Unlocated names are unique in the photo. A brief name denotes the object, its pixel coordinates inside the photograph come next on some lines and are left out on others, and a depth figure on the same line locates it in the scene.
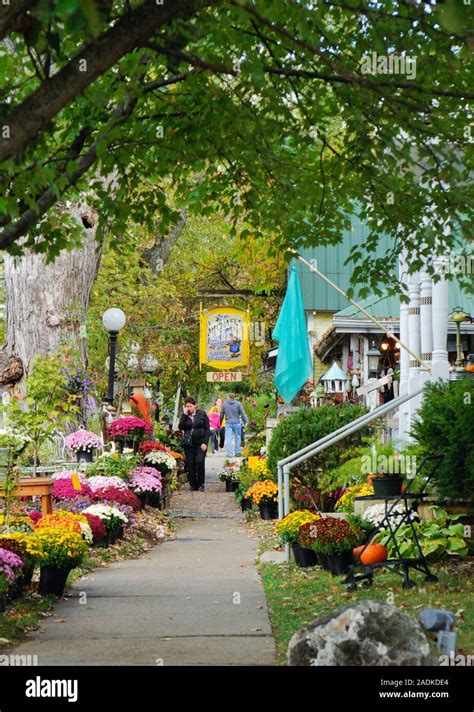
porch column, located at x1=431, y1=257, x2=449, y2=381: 12.26
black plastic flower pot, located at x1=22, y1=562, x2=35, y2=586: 8.84
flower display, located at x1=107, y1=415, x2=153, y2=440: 17.70
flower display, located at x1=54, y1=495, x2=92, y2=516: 12.85
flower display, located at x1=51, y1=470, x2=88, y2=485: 13.92
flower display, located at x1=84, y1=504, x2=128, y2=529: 12.45
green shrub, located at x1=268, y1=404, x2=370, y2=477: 14.18
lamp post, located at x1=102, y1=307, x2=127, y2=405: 17.22
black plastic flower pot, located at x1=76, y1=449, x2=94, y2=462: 15.62
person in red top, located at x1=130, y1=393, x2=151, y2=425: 20.37
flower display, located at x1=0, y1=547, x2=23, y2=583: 7.95
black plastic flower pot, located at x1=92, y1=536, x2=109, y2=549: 12.17
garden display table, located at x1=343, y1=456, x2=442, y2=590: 8.74
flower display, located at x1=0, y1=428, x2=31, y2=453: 10.67
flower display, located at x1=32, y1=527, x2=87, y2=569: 8.97
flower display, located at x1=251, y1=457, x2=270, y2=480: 17.08
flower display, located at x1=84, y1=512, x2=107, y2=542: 11.70
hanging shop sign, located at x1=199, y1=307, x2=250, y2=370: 22.89
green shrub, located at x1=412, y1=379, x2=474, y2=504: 9.75
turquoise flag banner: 17.58
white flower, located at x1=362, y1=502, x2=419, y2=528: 10.48
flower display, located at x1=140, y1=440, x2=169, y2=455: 19.11
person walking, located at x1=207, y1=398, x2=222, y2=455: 36.97
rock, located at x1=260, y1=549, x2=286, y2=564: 11.30
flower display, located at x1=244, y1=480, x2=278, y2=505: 15.75
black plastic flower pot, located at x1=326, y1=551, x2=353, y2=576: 9.73
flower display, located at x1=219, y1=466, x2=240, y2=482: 21.31
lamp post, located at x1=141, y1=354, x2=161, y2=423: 25.40
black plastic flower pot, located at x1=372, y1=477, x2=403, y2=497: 9.36
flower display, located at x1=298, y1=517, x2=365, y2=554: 9.67
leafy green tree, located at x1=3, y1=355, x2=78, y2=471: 11.64
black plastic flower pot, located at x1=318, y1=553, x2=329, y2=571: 9.95
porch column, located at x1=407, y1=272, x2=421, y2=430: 12.77
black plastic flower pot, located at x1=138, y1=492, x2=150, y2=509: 16.36
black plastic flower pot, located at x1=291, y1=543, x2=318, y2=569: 10.43
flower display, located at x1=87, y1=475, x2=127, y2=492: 14.19
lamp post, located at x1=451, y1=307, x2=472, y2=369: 15.47
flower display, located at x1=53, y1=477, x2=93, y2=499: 13.21
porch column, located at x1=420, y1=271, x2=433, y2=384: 12.84
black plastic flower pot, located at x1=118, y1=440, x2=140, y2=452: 18.12
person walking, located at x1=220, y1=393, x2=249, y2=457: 25.64
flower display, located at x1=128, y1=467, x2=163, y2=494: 15.98
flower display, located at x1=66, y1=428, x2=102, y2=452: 15.42
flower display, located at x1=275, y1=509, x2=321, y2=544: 10.64
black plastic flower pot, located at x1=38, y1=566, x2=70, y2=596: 9.15
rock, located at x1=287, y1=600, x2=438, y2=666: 5.24
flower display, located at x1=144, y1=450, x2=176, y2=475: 18.43
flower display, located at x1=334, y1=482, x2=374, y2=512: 11.79
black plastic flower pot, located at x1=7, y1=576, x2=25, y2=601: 8.55
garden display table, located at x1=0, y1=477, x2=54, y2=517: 11.05
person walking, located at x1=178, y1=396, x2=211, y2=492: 21.14
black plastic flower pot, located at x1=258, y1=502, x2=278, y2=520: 16.08
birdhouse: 21.11
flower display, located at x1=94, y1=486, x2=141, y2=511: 13.59
